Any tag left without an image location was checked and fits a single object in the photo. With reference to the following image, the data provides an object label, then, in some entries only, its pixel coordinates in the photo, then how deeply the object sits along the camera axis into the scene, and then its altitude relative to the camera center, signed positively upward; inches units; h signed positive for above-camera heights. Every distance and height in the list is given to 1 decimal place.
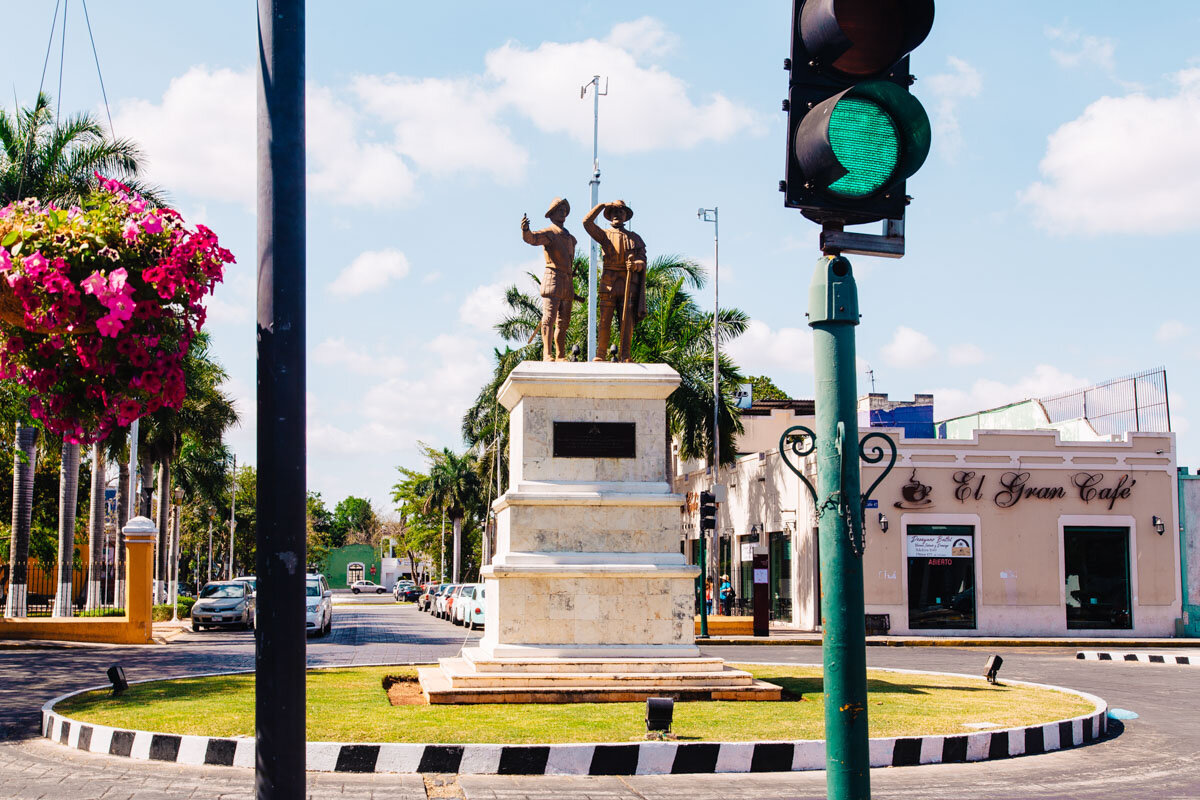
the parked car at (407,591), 2918.3 -214.6
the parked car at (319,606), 1146.0 -97.9
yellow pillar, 999.6 -55.2
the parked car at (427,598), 2050.9 -164.4
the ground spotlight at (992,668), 578.9 -81.8
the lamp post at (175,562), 1795.8 -88.8
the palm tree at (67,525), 1152.2 -15.4
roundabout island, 357.7 -77.9
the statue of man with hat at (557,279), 582.9 +115.1
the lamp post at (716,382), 1370.6 +146.7
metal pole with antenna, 967.0 +327.8
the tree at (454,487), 2947.8 +52.7
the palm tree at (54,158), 1034.7 +320.7
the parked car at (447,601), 1630.2 -134.7
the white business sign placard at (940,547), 1253.7 -45.6
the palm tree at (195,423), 1432.1 +110.8
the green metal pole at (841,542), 129.9 -4.2
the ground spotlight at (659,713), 382.3 -67.9
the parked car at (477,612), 1306.6 -118.1
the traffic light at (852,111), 133.3 +45.1
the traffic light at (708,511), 1122.7 -5.0
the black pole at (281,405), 132.3 +12.0
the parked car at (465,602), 1369.5 -115.0
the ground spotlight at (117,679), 509.4 -74.0
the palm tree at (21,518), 1107.3 -7.8
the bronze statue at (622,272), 580.1 +117.4
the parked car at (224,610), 1304.1 -113.1
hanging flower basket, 175.9 +32.9
